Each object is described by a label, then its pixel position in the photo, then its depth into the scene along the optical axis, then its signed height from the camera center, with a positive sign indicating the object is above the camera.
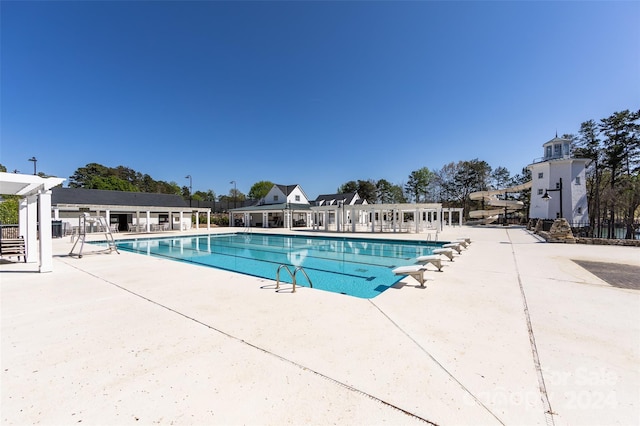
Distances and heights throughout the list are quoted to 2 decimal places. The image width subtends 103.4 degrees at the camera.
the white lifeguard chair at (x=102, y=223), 10.34 -0.41
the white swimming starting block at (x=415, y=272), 5.41 -1.34
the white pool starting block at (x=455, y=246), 9.85 -1.46
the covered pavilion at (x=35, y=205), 6.43 +0.30
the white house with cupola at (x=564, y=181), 25.17 +2.67
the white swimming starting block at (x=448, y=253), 8.32 -1.43
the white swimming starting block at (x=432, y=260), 6.75 -1.37
